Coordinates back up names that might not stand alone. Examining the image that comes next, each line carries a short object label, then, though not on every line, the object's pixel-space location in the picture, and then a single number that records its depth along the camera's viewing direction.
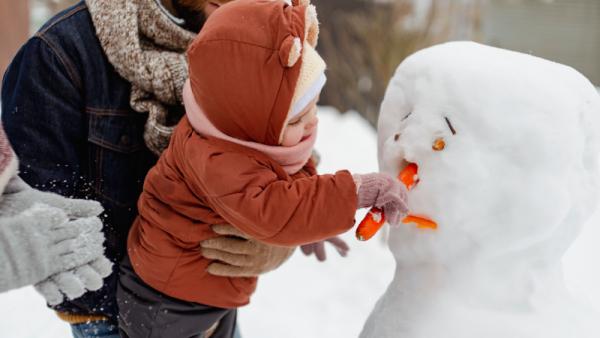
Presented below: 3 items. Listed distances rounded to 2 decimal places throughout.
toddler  1.30
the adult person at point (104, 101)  1.51
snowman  1.31
